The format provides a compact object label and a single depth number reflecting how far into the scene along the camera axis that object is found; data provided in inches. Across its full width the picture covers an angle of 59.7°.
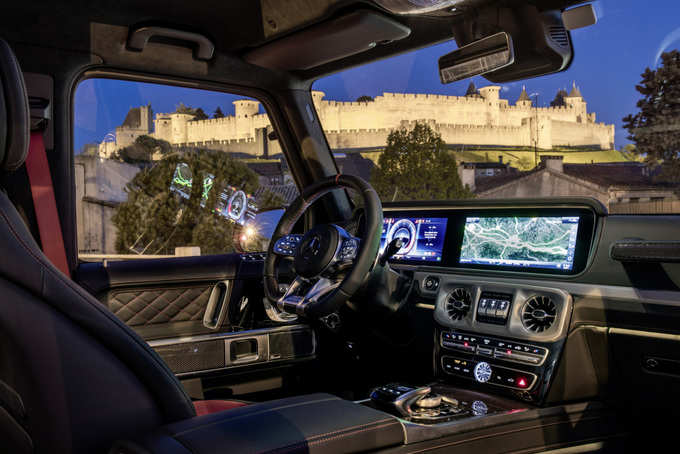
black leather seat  38.7
